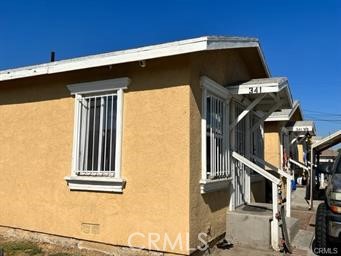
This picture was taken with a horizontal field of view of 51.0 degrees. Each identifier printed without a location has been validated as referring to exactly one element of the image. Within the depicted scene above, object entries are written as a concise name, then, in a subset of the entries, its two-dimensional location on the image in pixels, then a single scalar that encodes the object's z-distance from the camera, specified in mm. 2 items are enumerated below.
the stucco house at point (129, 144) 5809
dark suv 5839
